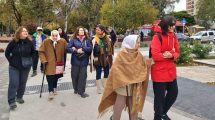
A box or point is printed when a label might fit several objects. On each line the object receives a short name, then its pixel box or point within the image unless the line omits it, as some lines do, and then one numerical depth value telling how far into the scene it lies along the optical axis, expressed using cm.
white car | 2205
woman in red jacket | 286
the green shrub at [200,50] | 886
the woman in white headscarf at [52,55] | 410
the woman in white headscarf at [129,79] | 270
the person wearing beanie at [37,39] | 597
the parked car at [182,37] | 1998
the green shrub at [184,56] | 767
